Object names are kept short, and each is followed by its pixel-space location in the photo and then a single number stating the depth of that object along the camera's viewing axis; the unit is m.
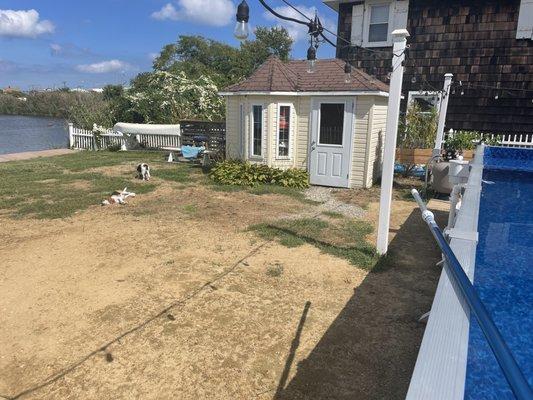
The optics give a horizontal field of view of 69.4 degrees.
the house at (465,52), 12.20
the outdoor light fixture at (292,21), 4.37
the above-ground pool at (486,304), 1.58
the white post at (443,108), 10.09
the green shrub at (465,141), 11.03
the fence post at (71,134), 18.00
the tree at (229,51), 39.96
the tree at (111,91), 28.16
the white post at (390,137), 5.03
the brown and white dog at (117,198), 8.08
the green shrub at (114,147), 17.17
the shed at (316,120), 9.62
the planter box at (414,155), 10.93
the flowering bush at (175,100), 19.53
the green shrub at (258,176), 10.12
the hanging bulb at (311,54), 6.12
